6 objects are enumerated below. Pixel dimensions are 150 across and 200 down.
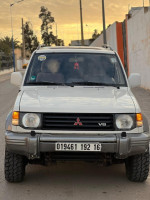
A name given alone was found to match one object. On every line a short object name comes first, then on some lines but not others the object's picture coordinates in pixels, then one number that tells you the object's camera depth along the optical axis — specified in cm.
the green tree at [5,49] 9750
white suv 495
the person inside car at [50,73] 629
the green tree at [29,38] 12744
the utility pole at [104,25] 3031
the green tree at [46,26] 11850
